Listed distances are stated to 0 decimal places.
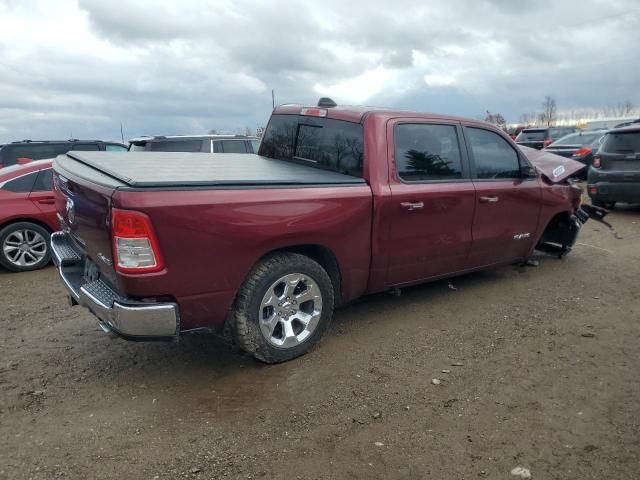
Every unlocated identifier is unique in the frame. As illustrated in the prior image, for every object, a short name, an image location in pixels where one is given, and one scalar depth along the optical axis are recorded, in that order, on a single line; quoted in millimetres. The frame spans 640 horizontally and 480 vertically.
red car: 6539
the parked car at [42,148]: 10109
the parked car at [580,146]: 12836
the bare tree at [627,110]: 62750
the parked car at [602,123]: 33988
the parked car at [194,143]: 9438
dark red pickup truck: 3033
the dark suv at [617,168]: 8938
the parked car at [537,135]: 19359
